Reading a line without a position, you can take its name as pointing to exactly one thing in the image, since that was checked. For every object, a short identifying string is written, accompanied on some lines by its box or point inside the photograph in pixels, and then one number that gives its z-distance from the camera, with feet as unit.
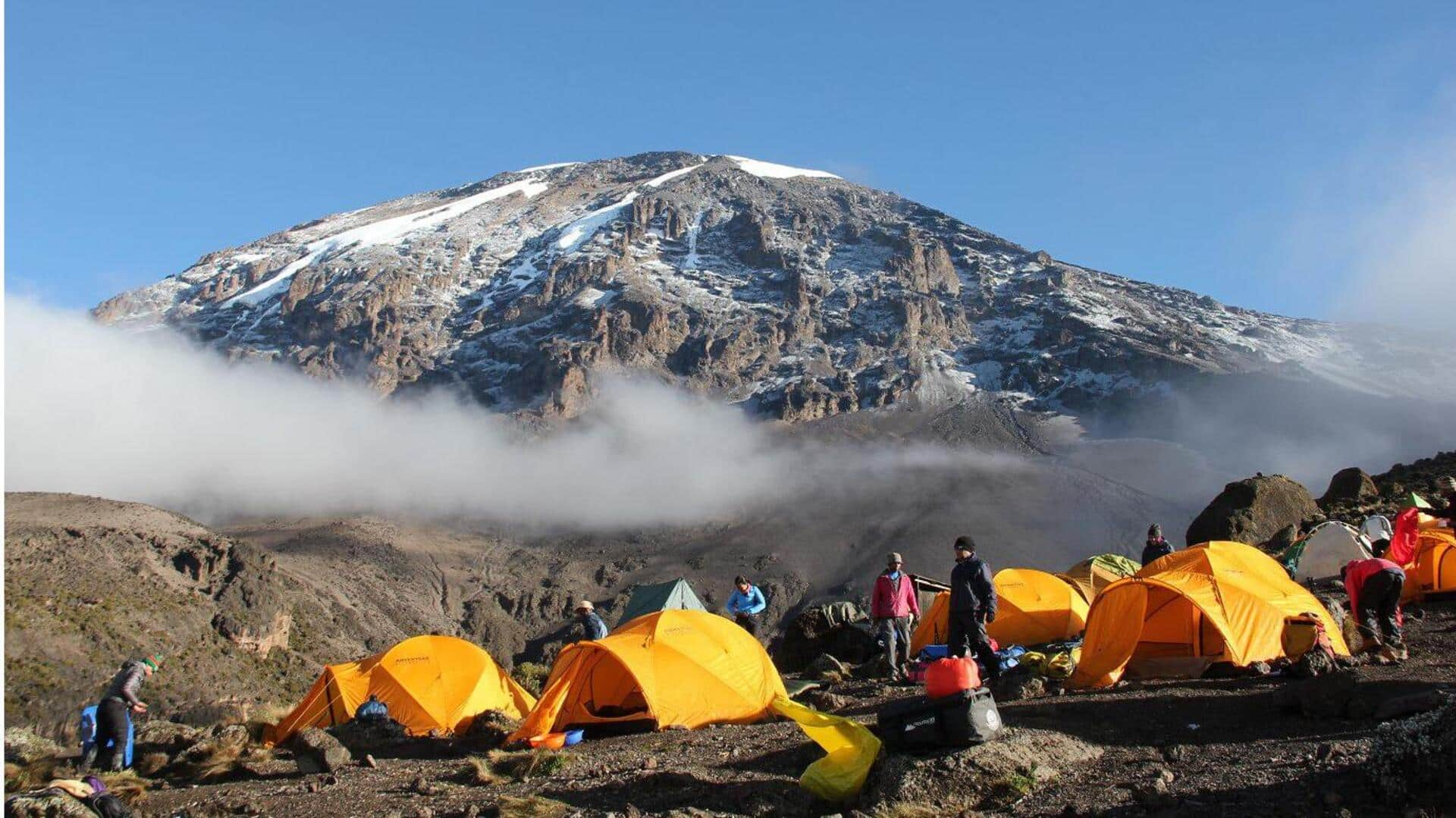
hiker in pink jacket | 49.01
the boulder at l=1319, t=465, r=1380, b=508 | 103.19
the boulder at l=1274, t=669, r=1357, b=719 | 31.07
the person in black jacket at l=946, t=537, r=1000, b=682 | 39.93
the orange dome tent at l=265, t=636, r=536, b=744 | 52.85
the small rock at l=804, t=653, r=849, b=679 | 54.85
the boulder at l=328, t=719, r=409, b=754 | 45.16
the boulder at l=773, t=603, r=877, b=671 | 66.44
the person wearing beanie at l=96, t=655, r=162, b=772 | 42.32
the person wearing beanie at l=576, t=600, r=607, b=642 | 52.69
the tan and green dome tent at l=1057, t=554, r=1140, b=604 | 69.10
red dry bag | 28.73
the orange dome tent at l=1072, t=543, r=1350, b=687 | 41.81
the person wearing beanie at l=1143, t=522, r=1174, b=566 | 61.82
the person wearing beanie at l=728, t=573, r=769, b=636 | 60.70
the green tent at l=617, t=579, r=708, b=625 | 100.12
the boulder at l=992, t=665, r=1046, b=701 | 39.81
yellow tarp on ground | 27.53
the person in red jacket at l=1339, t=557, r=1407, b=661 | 42.11
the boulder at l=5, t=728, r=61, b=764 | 43.57
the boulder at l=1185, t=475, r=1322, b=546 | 97.96
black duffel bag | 27.96
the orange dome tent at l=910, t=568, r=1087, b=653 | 58.13
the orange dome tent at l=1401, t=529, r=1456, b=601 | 57.00
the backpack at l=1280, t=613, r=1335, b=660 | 39.78
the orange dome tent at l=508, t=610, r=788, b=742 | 42.55
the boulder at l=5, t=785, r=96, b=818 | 27.94
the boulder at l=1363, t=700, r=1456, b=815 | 21.57
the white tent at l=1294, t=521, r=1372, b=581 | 68.74
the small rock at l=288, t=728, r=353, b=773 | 38.63
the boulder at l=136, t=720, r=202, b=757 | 44.93
